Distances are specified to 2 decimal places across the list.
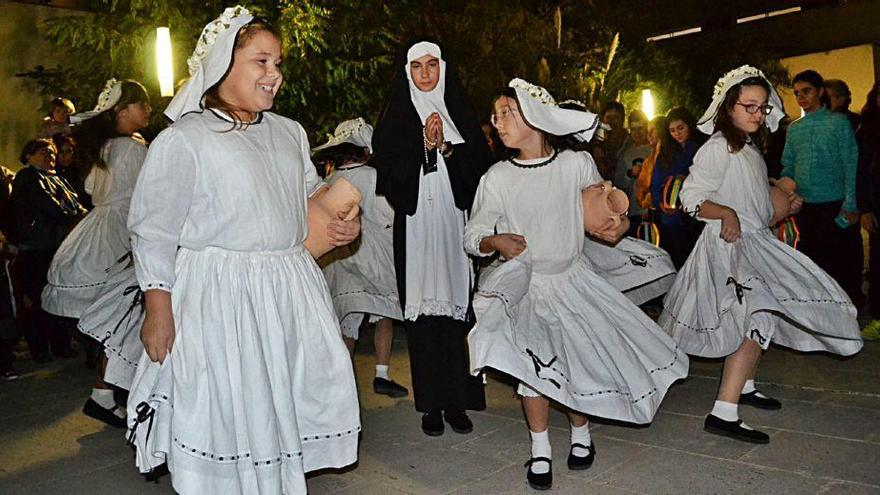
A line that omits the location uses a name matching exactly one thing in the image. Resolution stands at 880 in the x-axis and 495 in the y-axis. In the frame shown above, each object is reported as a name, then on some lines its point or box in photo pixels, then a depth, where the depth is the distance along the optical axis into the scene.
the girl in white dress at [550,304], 4.43
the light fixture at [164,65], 7.59
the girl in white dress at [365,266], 6.60
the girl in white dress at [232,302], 3.56
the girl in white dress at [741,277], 5.08
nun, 5.54
